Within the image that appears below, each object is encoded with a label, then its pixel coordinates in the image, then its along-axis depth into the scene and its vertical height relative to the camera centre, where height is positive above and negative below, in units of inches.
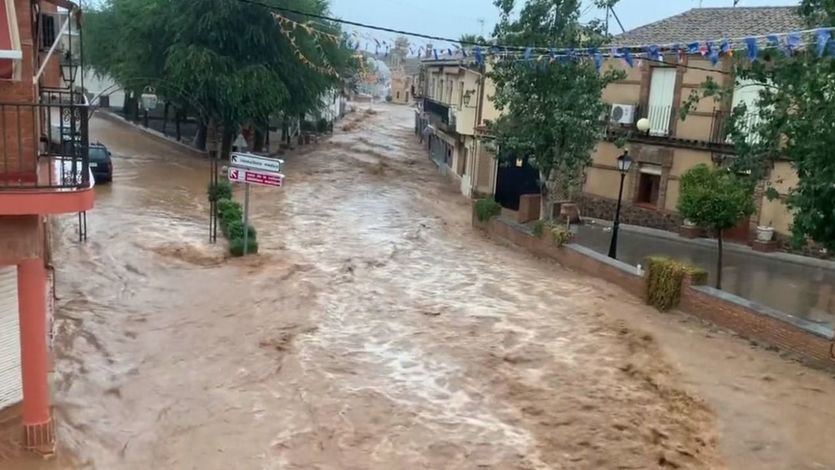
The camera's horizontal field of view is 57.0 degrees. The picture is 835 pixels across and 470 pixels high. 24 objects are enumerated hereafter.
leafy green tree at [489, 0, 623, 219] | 783.7 -1.8
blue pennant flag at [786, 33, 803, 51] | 399.8 +35.8
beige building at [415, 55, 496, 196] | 1151.6 -59.7
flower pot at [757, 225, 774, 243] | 810.2 -130.4
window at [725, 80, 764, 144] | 820.3 +11.2
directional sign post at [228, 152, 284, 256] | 719.7 -90.6
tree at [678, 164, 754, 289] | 598.2 -75.9
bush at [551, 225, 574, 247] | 757.3 -137.5
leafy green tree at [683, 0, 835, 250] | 442.3 -8.5
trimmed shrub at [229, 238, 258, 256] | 724.7 -163.2
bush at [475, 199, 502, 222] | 919.7 -142.5
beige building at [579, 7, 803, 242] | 861.8 -31.3
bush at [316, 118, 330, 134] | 2036.5 -129.2
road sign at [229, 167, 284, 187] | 719.7 -97.0
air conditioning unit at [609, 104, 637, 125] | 950.4 -19.5
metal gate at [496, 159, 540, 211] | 1109.7 -130.6
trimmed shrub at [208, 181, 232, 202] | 835.4 -135.6
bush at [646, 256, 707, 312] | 587.2 -136.4
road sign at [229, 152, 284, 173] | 719.7 -83.1
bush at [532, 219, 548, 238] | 794.2 -138.6
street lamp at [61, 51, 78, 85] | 424.7 -3.7
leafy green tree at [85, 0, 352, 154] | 1220.5 +20.4
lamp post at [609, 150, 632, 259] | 725.7 -62.7
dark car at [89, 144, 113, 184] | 1018.1 -134.6
